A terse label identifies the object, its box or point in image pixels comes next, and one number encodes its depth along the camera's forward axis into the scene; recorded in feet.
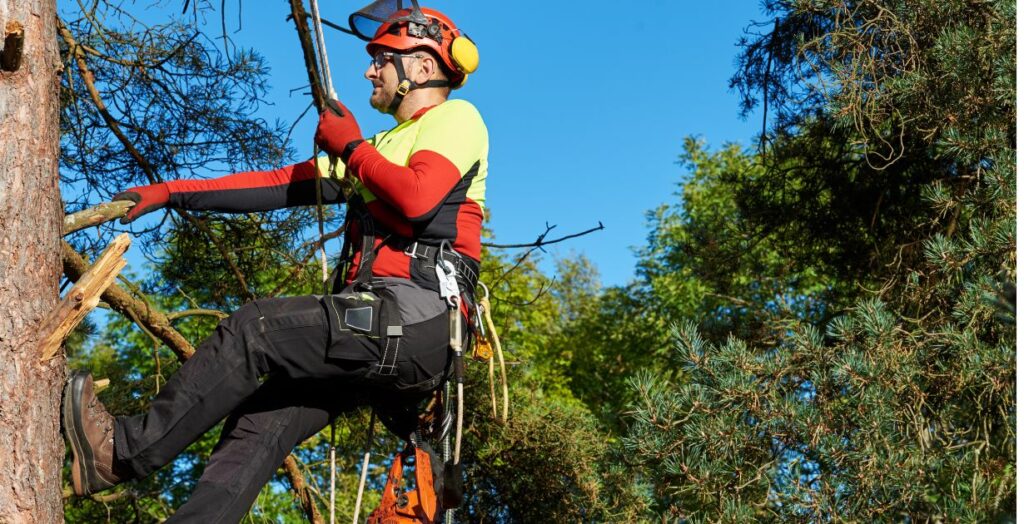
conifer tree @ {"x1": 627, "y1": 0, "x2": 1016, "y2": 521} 17.01
